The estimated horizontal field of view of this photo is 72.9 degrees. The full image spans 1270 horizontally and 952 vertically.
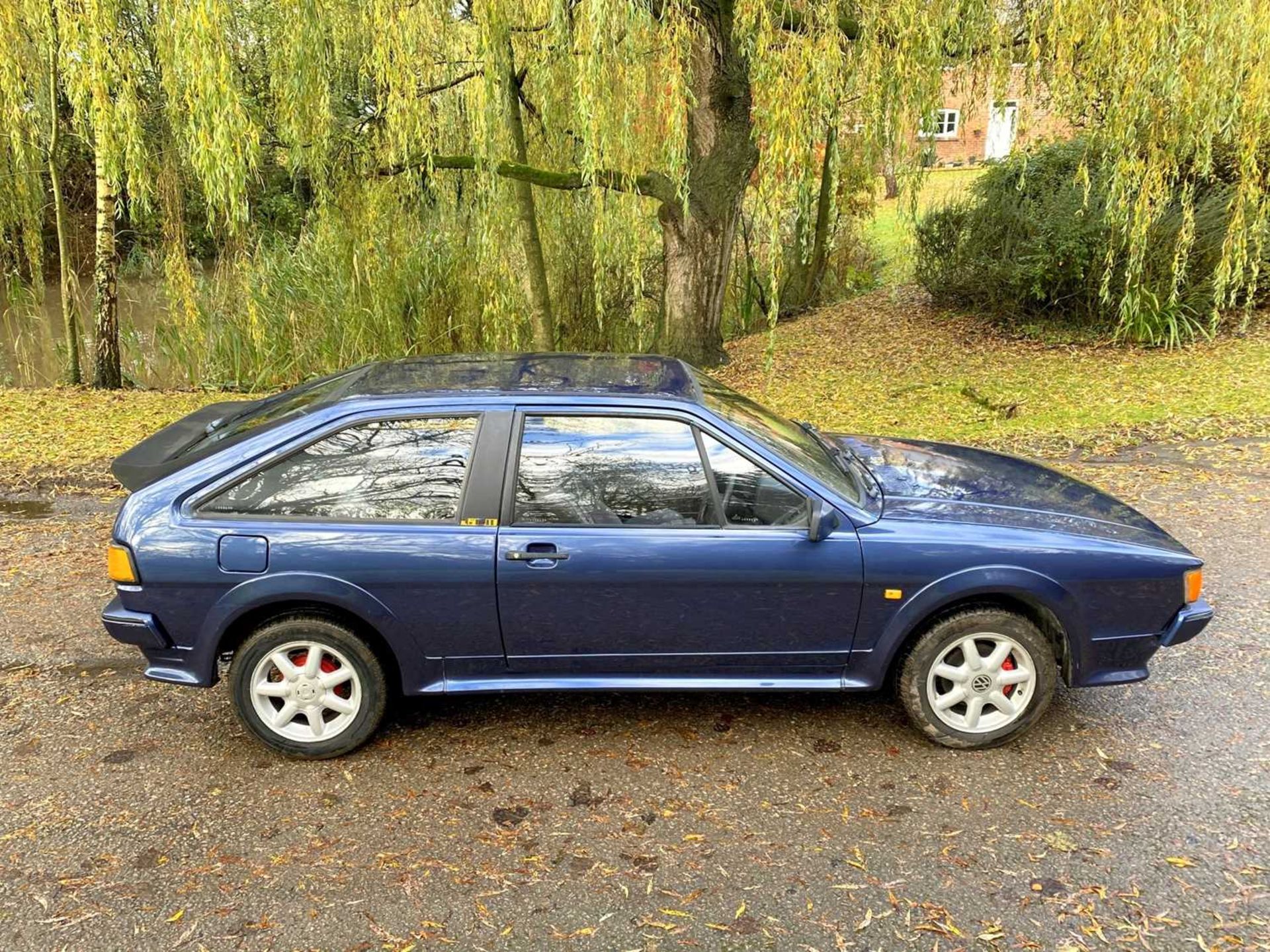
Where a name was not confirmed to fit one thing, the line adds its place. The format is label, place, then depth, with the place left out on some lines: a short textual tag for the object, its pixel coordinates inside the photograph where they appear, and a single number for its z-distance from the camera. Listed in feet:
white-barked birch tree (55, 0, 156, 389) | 22.93
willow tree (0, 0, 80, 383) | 27.99
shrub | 35.68
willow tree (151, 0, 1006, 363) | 22.16
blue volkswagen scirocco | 10.68
